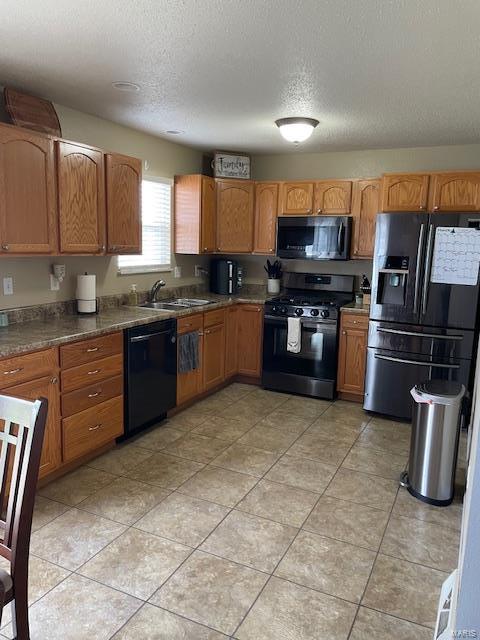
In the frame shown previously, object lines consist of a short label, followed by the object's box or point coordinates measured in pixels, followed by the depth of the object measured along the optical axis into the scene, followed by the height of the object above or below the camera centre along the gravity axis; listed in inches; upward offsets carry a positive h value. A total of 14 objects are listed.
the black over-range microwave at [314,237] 184.9 +7.1
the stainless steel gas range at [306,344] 179.3 -34.2
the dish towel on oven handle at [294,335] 181.5 -30.4
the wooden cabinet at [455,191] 160.2 +22.9
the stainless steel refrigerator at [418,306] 151.5 -15.5
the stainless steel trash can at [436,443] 111.7 -43.1
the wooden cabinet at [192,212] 188.4 +15.5
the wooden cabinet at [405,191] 165.3 +23.1
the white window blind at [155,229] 176.4 +8.1
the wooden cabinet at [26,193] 109.1 +12.6
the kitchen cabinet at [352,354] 175.8 -36.3
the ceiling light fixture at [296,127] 143.5 +38.2
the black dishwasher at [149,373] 137.3 -37.0
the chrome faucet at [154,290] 174.6 -14.4
